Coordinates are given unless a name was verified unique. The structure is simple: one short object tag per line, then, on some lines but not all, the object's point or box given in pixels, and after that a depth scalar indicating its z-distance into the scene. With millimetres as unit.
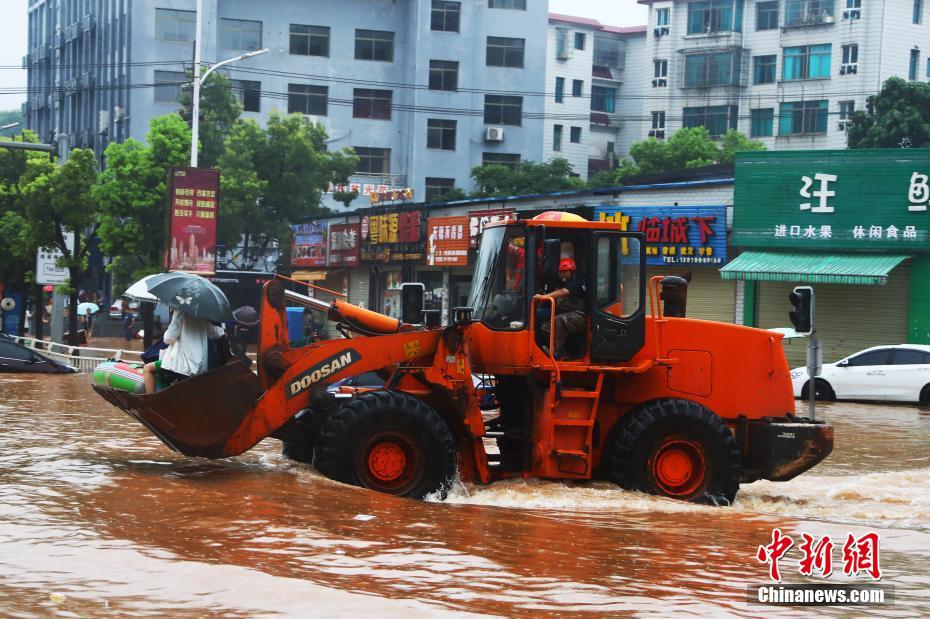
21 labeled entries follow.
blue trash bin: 12308
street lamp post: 39072
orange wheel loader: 11266
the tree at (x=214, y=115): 54500
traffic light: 14852
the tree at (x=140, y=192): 43094
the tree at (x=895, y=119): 55000
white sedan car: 27469
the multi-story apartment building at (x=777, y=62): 74312
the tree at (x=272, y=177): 51375
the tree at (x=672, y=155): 69062
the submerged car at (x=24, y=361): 30547
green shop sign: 30984
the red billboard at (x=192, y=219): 33031
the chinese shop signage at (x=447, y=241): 41781
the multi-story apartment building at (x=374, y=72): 65562
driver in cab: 11602
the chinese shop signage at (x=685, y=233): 33812
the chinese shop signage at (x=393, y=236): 45125
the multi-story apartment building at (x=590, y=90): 85000
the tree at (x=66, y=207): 38344
